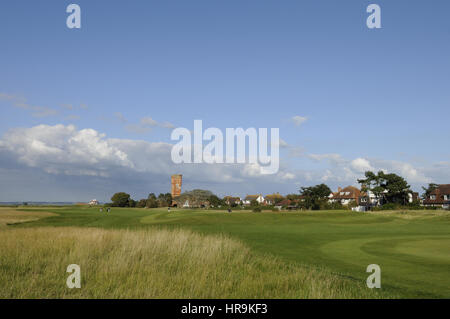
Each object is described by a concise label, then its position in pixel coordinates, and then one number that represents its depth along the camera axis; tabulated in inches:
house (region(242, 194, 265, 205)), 7605.3
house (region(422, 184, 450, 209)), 4436.5
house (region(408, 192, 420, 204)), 5825.8
